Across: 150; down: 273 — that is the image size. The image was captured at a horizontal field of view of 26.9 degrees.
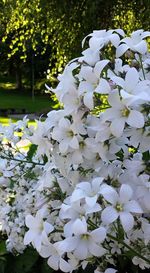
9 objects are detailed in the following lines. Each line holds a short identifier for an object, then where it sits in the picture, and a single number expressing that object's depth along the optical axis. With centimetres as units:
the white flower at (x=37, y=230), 27
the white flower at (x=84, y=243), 24
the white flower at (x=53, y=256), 27
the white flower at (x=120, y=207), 25
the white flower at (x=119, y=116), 25
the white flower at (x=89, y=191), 24
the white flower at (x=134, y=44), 29
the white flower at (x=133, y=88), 24
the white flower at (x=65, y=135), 27
